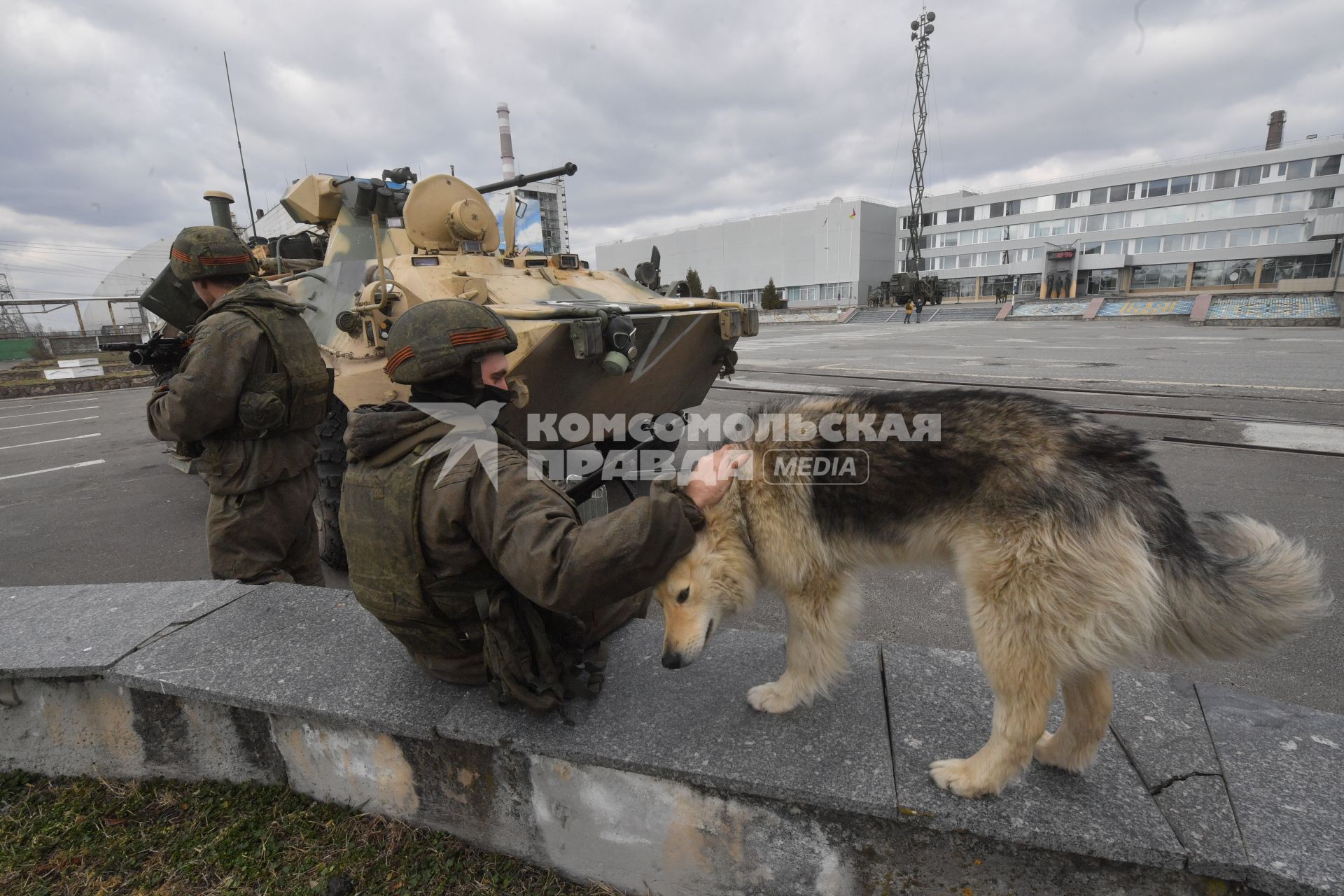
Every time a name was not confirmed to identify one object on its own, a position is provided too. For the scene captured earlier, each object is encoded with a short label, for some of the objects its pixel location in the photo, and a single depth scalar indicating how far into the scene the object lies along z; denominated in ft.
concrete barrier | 5.56
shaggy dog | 5.74
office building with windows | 128.88
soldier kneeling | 5.65
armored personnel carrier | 14.39
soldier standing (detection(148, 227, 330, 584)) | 10.25
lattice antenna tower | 151.23
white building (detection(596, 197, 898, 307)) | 173.88
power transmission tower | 74.08
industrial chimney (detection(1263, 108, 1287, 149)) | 148.36
